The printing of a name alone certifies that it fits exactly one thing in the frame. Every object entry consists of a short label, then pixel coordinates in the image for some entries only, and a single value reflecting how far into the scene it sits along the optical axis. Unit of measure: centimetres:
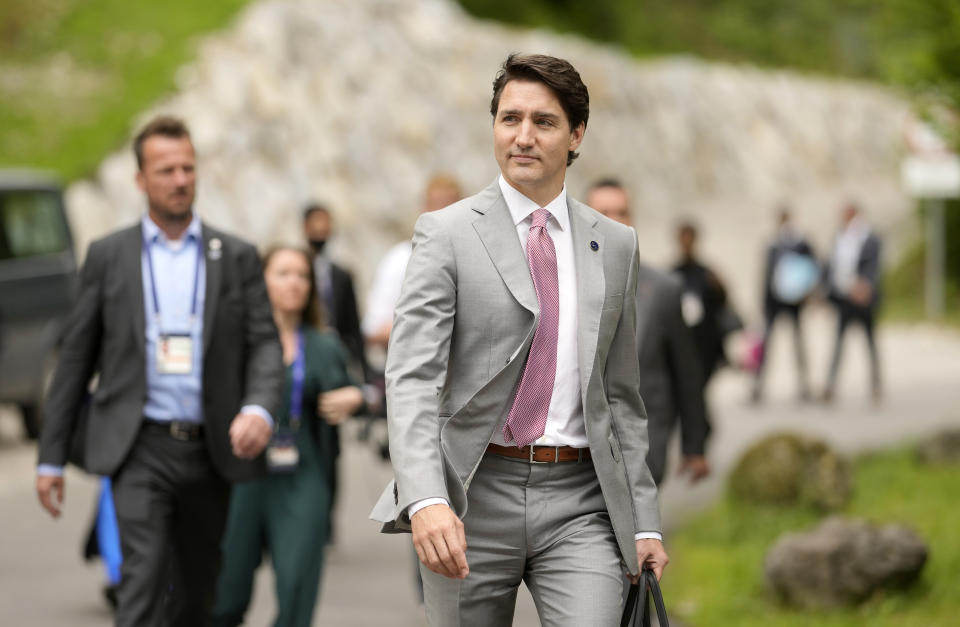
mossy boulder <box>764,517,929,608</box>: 1449
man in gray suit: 728
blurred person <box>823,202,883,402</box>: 3337
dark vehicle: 2655
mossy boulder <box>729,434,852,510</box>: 1983
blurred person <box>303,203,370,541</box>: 1969
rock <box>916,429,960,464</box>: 2309
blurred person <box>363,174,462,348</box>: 1552
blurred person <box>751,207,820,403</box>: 3384
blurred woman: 1202
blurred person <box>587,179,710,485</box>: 1308
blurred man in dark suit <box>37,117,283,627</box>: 1045
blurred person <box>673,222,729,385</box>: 2177
